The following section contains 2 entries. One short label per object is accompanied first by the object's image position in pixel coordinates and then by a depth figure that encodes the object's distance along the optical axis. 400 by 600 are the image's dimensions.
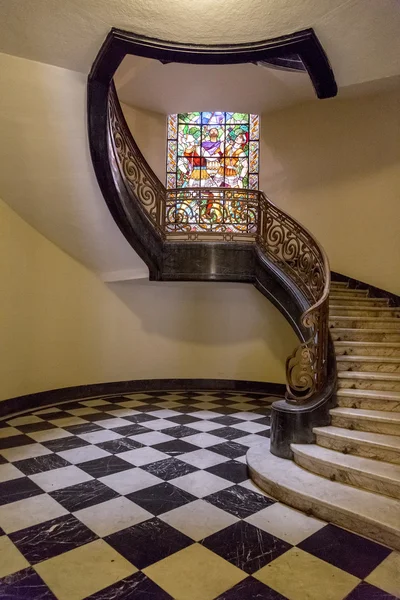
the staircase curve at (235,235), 2.83
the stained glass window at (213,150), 7.47
